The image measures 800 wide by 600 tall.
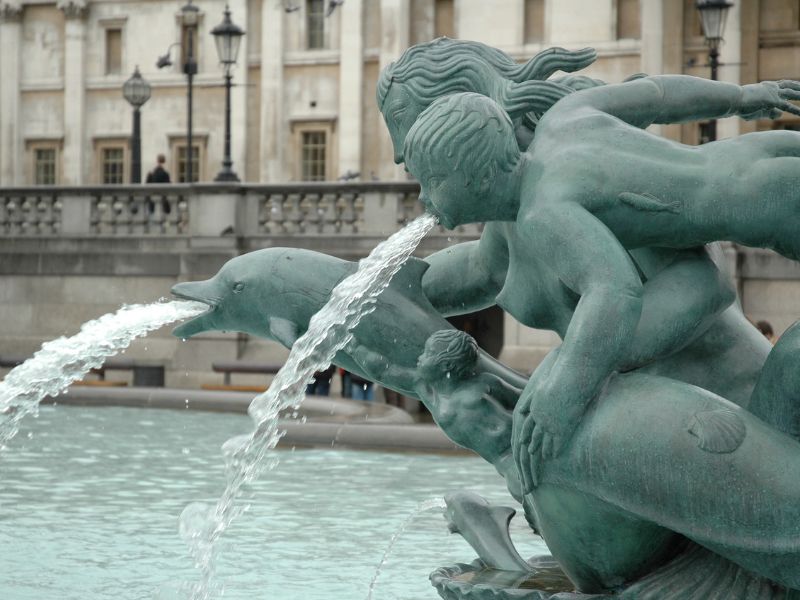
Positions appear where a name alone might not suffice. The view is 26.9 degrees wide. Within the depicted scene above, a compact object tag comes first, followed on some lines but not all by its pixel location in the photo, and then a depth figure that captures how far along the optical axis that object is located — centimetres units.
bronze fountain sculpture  412
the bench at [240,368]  2170
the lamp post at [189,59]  3179
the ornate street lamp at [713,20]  2055
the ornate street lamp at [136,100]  3041
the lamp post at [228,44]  2811
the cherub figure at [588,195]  415
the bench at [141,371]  2253
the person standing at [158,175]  3147
